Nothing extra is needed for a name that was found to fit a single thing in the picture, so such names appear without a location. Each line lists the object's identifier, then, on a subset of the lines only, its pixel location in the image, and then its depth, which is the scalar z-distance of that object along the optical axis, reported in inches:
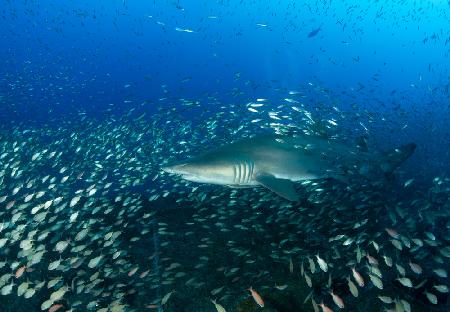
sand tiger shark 225.0
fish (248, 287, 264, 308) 159.0
